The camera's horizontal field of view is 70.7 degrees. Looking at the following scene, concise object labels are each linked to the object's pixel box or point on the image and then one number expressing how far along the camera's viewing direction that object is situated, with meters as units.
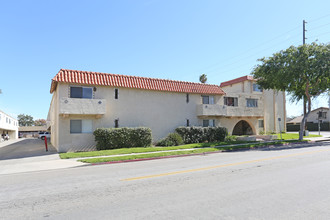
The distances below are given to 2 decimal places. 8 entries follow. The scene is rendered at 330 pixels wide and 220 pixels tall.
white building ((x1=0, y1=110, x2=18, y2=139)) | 45.28
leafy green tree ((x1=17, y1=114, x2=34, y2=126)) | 117.31
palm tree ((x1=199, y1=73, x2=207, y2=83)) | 38.97
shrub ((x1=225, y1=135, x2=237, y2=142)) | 25.23
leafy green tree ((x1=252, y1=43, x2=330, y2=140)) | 21.33
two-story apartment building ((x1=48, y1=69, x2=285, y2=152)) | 18.36
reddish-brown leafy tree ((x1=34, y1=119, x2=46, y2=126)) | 112.19
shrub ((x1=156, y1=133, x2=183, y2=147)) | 20.73
